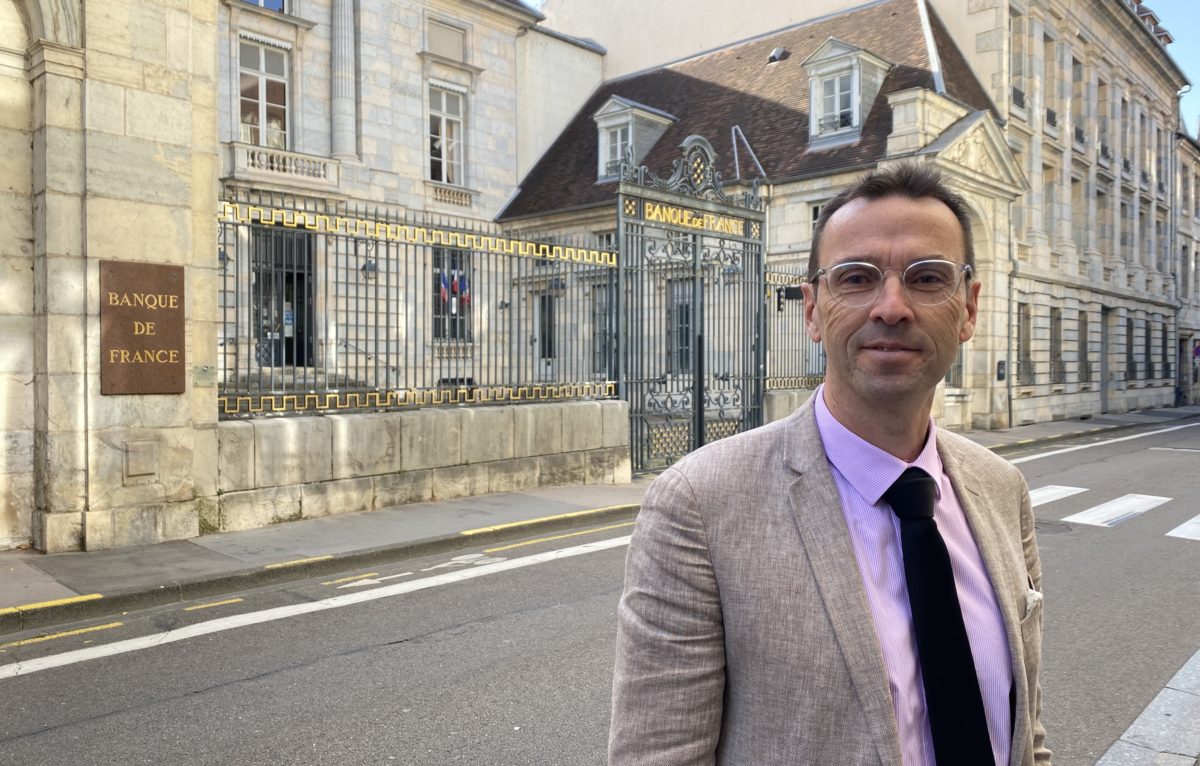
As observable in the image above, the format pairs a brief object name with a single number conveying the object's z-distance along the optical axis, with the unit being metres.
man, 1.46
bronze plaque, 7.87
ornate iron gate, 12.97
